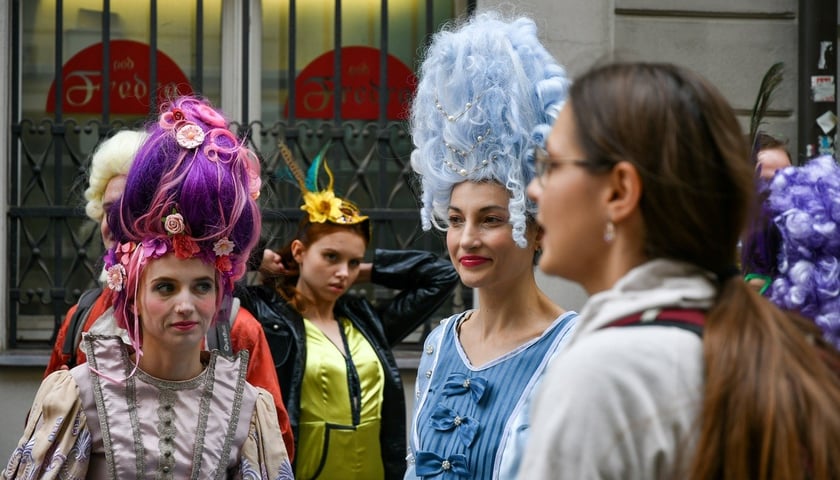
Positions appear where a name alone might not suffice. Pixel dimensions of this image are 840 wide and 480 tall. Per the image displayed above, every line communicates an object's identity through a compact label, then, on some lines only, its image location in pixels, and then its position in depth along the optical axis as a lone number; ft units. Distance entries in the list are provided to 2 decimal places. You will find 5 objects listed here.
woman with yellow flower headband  15.74
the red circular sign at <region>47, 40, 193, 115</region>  22.41
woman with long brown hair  5.00
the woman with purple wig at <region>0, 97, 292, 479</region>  10.55
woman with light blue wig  10.00
